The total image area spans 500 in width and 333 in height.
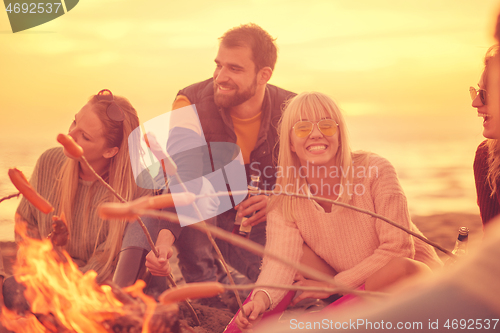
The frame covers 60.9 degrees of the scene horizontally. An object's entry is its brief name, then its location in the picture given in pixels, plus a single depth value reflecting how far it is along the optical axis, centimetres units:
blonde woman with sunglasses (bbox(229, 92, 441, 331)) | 219
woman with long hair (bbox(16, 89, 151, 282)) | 241
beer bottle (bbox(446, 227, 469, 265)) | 212
